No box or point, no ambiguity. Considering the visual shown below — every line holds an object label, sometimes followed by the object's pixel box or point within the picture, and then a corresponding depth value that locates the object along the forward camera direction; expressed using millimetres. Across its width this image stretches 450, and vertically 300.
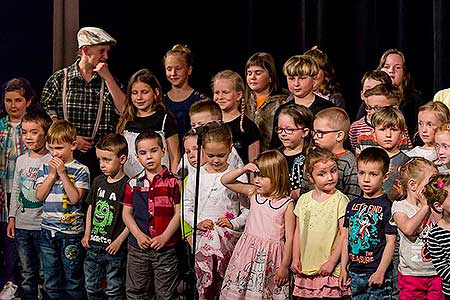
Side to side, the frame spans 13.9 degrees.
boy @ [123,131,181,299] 10285
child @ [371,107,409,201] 9811
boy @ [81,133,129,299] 10496
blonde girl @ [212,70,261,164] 10707
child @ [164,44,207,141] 11512
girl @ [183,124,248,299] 10168
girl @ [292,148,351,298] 9606
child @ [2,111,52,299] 11029
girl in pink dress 9829
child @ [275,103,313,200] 10110
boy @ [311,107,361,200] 9858
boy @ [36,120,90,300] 10718
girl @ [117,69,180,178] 10953
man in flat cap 11327
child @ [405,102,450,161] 9981
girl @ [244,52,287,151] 11287
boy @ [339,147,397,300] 9302
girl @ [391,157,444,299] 9179
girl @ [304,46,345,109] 11450
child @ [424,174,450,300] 8711
